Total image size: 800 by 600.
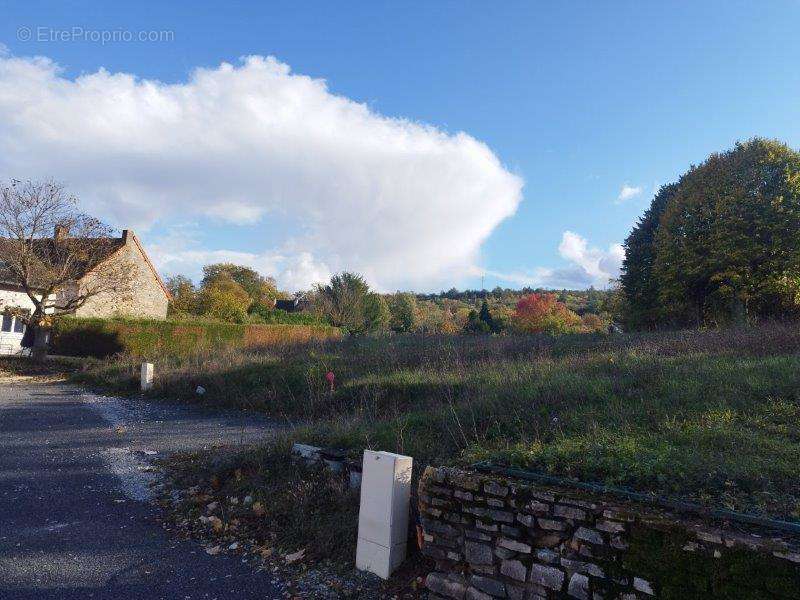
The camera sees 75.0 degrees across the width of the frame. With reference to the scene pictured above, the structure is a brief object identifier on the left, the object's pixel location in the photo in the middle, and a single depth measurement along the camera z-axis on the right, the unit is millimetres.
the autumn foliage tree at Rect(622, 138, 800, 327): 13758
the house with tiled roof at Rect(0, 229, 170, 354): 22125
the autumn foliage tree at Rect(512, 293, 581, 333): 31062
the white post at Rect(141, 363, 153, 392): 15242
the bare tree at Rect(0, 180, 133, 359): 20609
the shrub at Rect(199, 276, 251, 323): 32938
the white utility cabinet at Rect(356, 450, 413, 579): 4320
